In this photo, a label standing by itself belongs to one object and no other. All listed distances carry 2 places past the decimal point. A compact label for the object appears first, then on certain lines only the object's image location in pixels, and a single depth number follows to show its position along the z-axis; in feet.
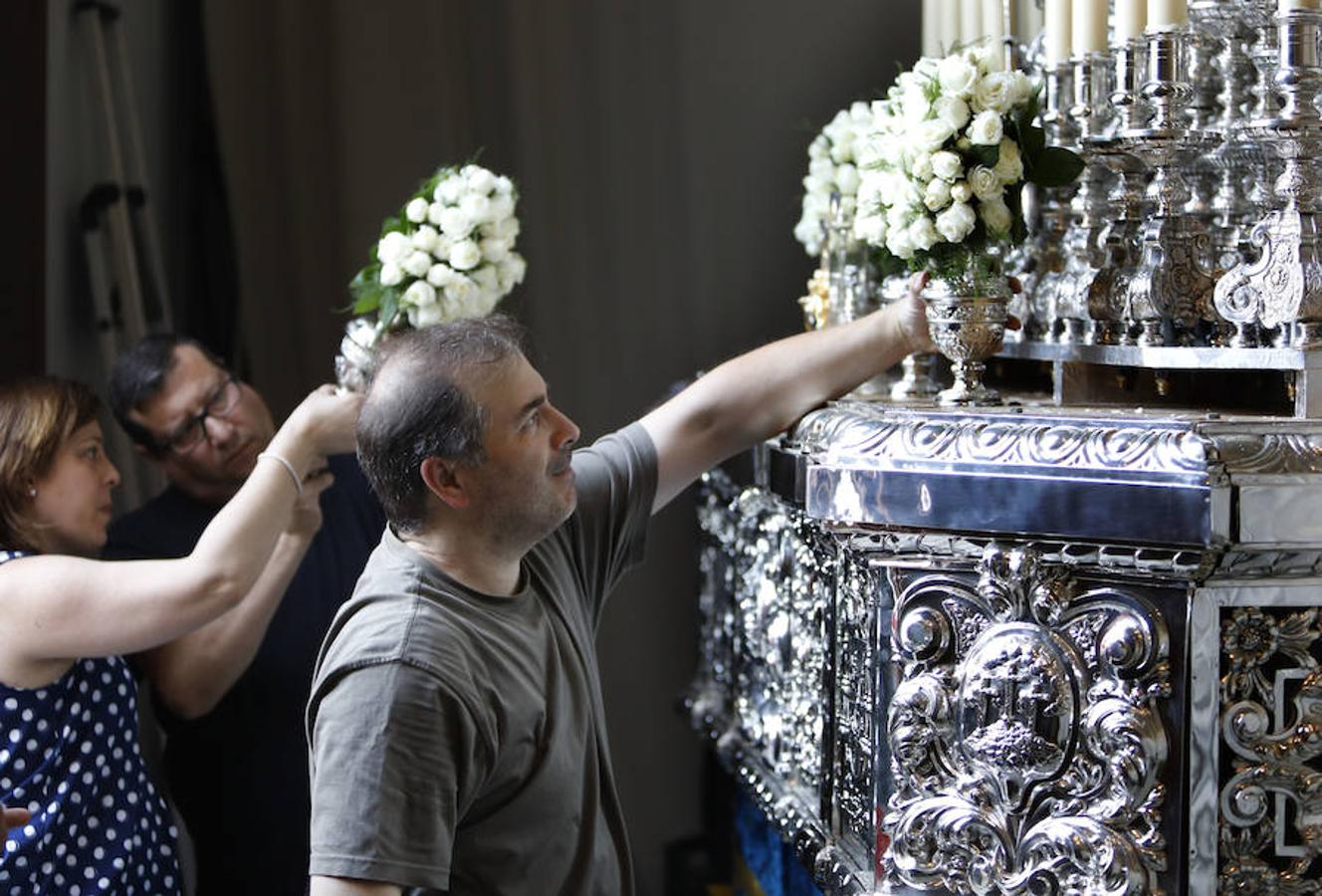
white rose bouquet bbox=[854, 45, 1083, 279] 7.73
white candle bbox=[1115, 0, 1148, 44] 7.55
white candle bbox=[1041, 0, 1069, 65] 8.43
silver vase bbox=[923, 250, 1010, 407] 7.89
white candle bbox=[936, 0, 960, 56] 9.78
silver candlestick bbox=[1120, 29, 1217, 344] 7.73
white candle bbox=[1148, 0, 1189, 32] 7.40
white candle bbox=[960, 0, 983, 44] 9.53
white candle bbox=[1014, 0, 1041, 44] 10.02
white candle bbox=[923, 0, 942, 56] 9.99
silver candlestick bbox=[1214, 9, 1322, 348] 7.03
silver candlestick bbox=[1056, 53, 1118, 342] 8.06
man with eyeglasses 9.37
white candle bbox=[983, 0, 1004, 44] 9.41
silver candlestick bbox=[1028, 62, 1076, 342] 8.63
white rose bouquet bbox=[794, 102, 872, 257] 10.25
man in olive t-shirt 6.25
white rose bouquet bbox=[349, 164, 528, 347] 9.75
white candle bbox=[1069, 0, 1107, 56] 8.05
